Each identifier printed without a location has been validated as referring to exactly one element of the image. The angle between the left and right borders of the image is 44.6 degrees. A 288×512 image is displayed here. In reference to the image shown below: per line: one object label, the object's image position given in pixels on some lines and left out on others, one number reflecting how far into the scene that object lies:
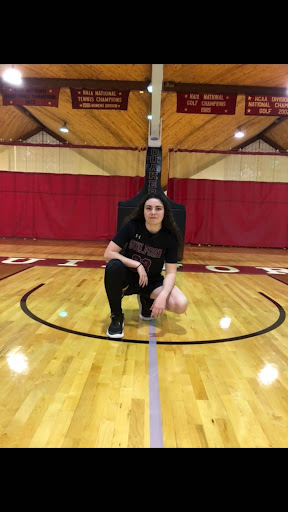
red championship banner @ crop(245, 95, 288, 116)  7.82
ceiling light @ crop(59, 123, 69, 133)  10.78
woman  2.85
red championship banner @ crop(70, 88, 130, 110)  7.77
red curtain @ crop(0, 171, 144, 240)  11.56
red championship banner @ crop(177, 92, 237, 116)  7.80
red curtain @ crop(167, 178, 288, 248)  11.45
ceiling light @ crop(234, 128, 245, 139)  10.76
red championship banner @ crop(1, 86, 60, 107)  7.75
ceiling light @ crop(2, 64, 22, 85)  5.91
